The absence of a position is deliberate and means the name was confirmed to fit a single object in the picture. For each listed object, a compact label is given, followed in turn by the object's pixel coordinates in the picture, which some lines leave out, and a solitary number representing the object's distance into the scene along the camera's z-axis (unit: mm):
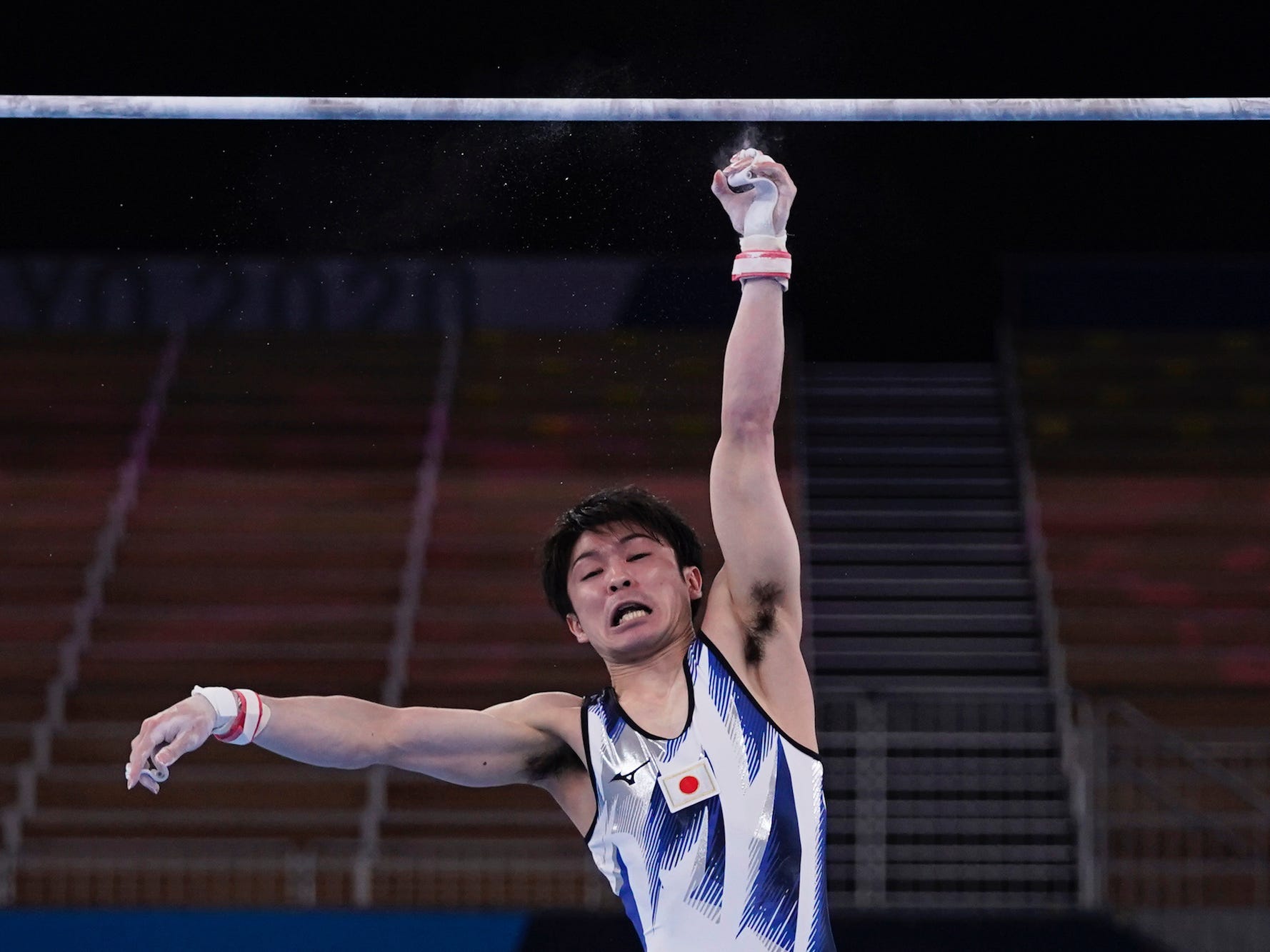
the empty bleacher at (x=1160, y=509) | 20437
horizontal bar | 7535
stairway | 14672
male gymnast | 6746
